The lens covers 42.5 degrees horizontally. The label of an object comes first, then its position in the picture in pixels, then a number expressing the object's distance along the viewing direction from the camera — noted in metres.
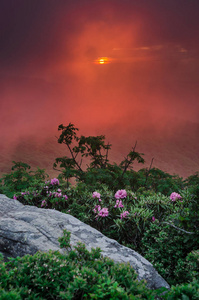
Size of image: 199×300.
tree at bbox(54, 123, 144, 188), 7.22
